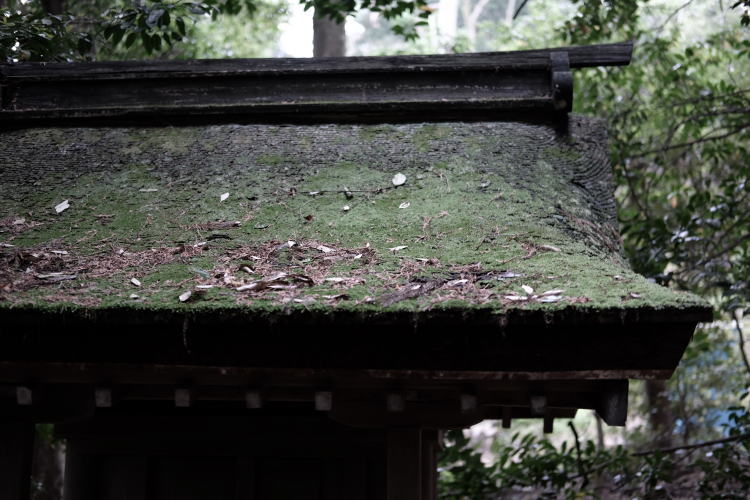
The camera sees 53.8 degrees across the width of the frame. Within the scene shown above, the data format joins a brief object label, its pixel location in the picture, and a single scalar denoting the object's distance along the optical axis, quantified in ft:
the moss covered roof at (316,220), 8.66
